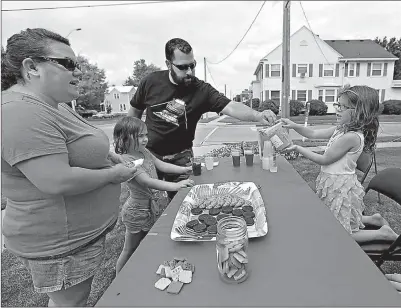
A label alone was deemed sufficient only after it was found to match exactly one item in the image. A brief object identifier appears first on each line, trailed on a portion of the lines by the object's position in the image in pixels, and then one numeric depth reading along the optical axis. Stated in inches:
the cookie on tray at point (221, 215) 63.3
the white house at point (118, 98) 1998.0
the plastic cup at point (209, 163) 108.7
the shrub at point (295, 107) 848.3
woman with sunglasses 45.3
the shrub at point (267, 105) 505.7
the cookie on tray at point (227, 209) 65.7
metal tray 54.9
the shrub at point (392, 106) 852.0
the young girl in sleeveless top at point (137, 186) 85.9
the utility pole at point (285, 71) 238.0
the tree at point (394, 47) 1437.0
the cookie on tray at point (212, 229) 56.4
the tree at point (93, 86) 1523.1
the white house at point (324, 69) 921.5
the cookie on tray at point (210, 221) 59.4
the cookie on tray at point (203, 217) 62.0
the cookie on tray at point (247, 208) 65.6
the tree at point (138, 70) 2292.1
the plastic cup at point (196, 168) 100.3
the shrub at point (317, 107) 869.2
